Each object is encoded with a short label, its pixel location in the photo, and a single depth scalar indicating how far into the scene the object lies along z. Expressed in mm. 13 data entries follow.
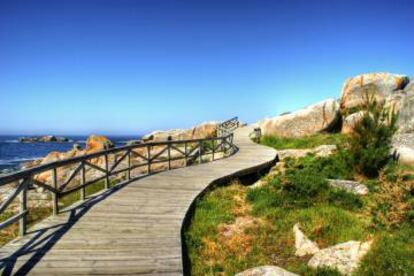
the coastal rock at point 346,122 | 24588
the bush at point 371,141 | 13617
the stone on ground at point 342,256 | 5992
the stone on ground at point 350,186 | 11289
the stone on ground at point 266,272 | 5332
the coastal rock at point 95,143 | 33031
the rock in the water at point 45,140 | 179375
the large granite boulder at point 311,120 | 26688
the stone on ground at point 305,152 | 18281
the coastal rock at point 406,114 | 19875
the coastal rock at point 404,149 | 15773
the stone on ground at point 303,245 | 7207
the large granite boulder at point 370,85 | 27017
